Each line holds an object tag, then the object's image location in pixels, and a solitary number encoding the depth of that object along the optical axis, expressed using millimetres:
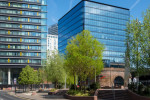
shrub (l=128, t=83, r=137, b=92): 24385
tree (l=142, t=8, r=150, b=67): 21232
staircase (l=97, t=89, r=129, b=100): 25012
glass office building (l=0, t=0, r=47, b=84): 75173
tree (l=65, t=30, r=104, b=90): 26078
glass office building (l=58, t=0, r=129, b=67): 82050
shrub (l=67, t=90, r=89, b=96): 24935
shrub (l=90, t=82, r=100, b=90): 30159
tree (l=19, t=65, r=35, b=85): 48121
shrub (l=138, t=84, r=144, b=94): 22662
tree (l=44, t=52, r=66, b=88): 40548
